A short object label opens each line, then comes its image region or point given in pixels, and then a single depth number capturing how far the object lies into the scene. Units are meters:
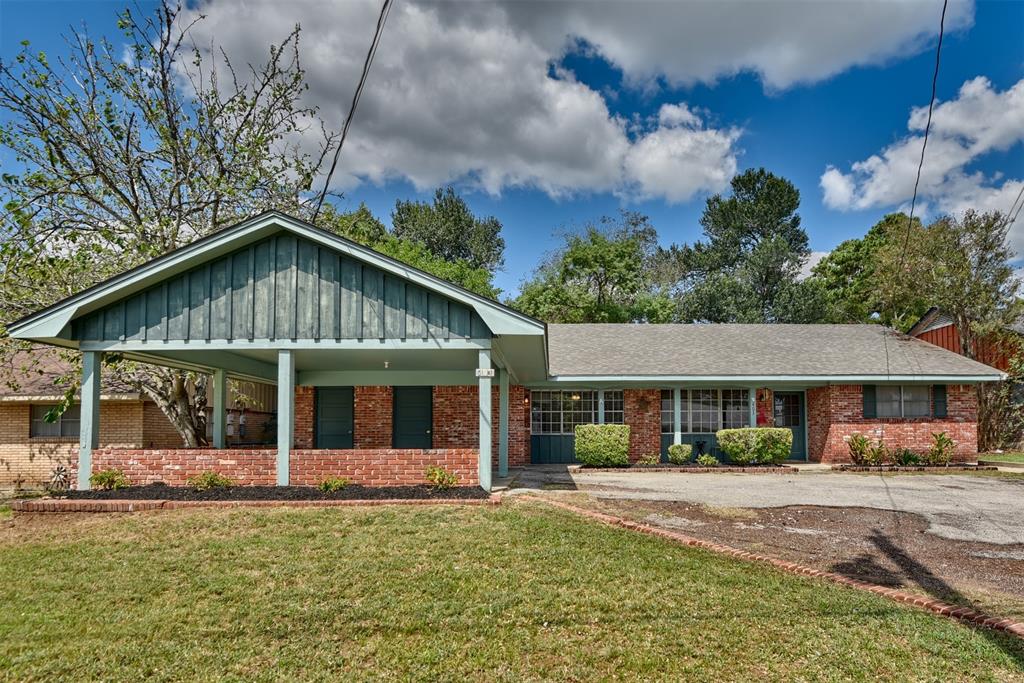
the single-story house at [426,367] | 10.30
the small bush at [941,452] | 17.59
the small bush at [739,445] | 17.45
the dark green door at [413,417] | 17.59
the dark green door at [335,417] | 17.62
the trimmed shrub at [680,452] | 17.59
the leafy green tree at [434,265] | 33.72
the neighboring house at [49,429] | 17.41
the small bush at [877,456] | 17.41
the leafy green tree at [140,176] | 13.20
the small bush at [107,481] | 10.05
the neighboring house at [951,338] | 23.02
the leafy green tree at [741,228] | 47.91
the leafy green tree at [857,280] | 37.53
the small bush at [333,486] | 9.93
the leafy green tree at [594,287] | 36.03
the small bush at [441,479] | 10.08
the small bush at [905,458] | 17.55
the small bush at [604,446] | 17.12
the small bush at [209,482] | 10.07
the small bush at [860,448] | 17.63
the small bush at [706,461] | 17.50
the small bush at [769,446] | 17.45
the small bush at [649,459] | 17.86
